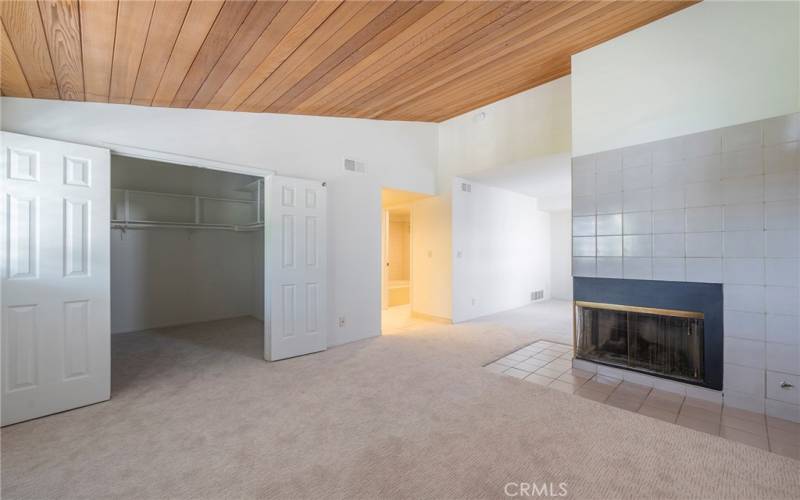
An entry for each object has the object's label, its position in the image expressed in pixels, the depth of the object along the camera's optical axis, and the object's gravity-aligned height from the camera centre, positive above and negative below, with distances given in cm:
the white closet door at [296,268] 355 -20
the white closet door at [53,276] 227 -18
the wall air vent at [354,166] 428 +113
